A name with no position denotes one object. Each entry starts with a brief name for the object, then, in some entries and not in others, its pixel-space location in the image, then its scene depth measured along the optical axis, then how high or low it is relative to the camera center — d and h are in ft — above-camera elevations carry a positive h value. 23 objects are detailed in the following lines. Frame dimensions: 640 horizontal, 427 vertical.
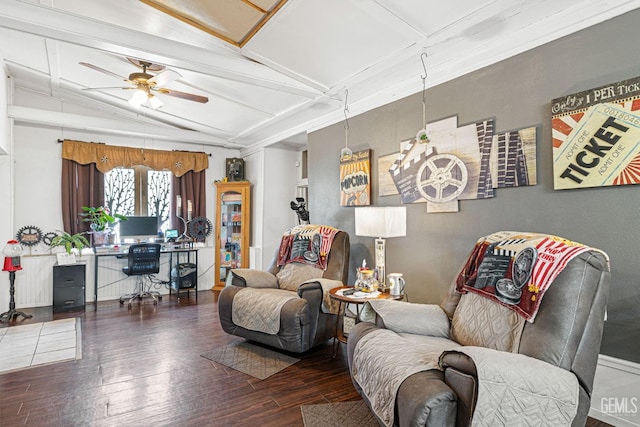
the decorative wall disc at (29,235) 15.77 -0.69
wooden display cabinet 19.44 -0.46
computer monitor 17.13 -0.42
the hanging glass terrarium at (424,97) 9.69 +3.46
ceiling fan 11.28 +4.56
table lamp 9.16 -0.18
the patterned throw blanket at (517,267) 5.59 -0.92
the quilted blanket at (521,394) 4.46 -2.32
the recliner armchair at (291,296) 9.59 -2.32
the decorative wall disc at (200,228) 19.53 -0.55
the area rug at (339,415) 6.77 -3.97
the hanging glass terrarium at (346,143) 12.37 +2.77
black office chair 15.97 -2.00
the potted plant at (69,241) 15.62 -0.96
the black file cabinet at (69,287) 15.01 -2.93
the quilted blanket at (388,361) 5.39 -2.43
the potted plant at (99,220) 16.55 -0.04
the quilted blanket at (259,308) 9.74 -2.60
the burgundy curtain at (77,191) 16.53 +1.35
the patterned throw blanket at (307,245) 11.70 -0.97
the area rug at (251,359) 9.08 -3.93
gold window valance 16.76 +3.17
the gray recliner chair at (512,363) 4.55 -2.17
